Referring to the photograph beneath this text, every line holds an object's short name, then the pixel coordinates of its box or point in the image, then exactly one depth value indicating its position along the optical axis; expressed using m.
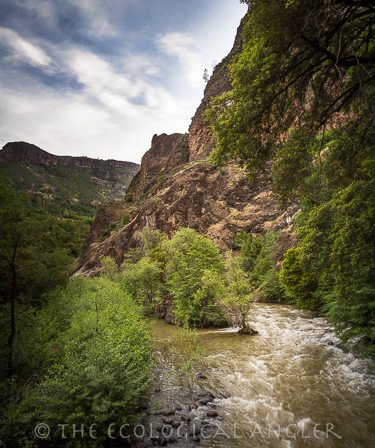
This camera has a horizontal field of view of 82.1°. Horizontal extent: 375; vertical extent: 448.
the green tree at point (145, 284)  24.47
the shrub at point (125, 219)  59.26
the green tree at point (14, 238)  7.67
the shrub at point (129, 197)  75.81
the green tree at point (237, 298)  14.41
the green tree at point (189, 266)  18.39
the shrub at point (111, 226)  63.66
